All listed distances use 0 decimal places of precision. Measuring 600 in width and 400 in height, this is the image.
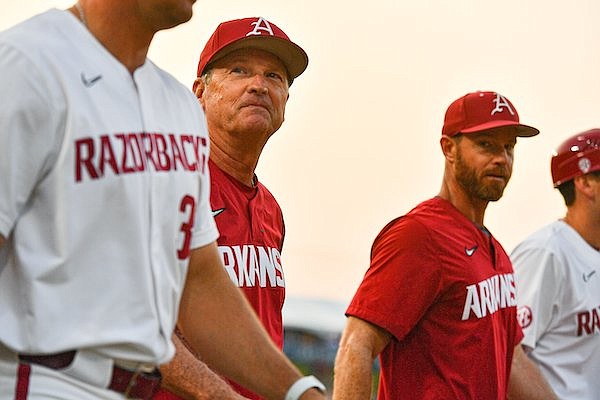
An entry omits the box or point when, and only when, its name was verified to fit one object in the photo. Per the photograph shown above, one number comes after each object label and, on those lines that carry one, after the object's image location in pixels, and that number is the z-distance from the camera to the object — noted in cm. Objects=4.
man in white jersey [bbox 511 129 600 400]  1245
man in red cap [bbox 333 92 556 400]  1021
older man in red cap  861
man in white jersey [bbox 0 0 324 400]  504
